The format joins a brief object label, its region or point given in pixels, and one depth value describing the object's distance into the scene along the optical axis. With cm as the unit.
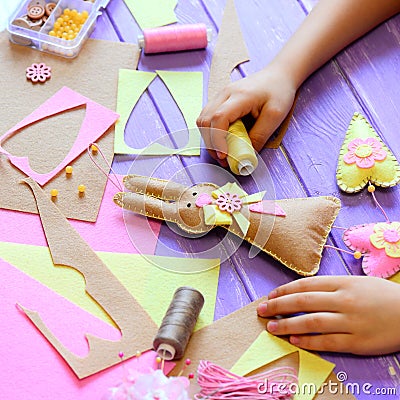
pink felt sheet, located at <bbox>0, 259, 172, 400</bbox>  105
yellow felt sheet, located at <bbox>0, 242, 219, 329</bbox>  114
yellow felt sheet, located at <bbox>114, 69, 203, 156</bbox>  132
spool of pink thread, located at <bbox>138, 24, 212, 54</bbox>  144
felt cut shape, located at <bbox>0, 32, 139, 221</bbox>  126
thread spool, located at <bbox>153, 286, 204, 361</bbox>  105
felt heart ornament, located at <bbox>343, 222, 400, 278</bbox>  116
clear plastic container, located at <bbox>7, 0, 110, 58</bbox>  145
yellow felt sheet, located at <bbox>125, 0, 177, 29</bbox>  151
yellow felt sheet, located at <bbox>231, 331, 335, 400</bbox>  107
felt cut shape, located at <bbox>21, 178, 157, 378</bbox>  108
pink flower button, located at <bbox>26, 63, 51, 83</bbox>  141
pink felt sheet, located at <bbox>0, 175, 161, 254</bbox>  121
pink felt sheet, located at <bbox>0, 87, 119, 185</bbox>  129
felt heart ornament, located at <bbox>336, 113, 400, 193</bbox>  127
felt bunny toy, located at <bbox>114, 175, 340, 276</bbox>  118
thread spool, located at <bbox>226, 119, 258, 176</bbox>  125
